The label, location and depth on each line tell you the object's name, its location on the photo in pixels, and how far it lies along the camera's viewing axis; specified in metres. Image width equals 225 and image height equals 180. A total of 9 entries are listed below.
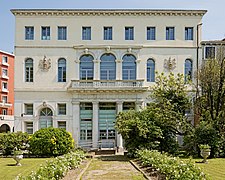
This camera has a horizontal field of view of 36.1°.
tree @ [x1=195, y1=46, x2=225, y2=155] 27.42
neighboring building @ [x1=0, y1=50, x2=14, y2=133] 53.72
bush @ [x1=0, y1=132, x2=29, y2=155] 27.48
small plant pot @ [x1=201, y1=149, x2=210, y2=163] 21.44
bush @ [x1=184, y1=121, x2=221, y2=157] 25.33
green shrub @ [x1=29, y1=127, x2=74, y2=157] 26.70
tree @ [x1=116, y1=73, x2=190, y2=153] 24.89
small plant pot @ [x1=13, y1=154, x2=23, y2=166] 20.06
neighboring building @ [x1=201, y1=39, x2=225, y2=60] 37.49
